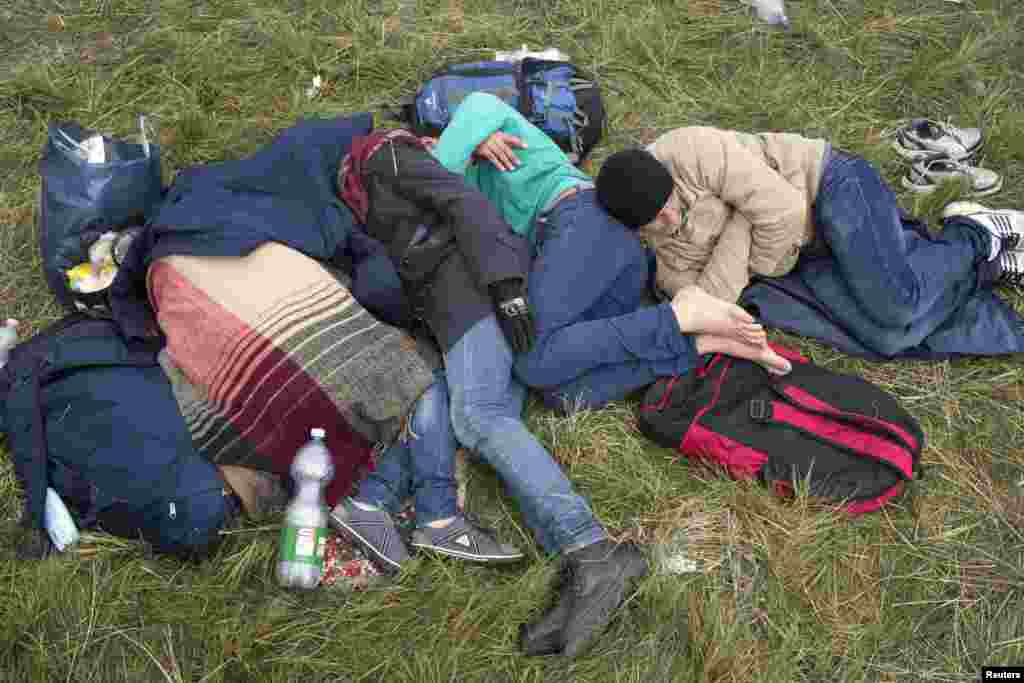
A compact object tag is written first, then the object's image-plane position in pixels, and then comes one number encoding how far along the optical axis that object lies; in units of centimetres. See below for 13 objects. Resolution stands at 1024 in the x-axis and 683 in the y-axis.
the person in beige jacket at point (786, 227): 337
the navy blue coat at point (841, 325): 365
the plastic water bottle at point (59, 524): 284
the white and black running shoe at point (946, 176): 426
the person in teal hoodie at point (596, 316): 314
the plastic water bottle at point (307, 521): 281
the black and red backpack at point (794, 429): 312
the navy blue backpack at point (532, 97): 416
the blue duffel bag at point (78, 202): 334
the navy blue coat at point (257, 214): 307
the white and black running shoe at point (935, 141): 437
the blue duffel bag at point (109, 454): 279
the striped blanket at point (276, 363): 291
